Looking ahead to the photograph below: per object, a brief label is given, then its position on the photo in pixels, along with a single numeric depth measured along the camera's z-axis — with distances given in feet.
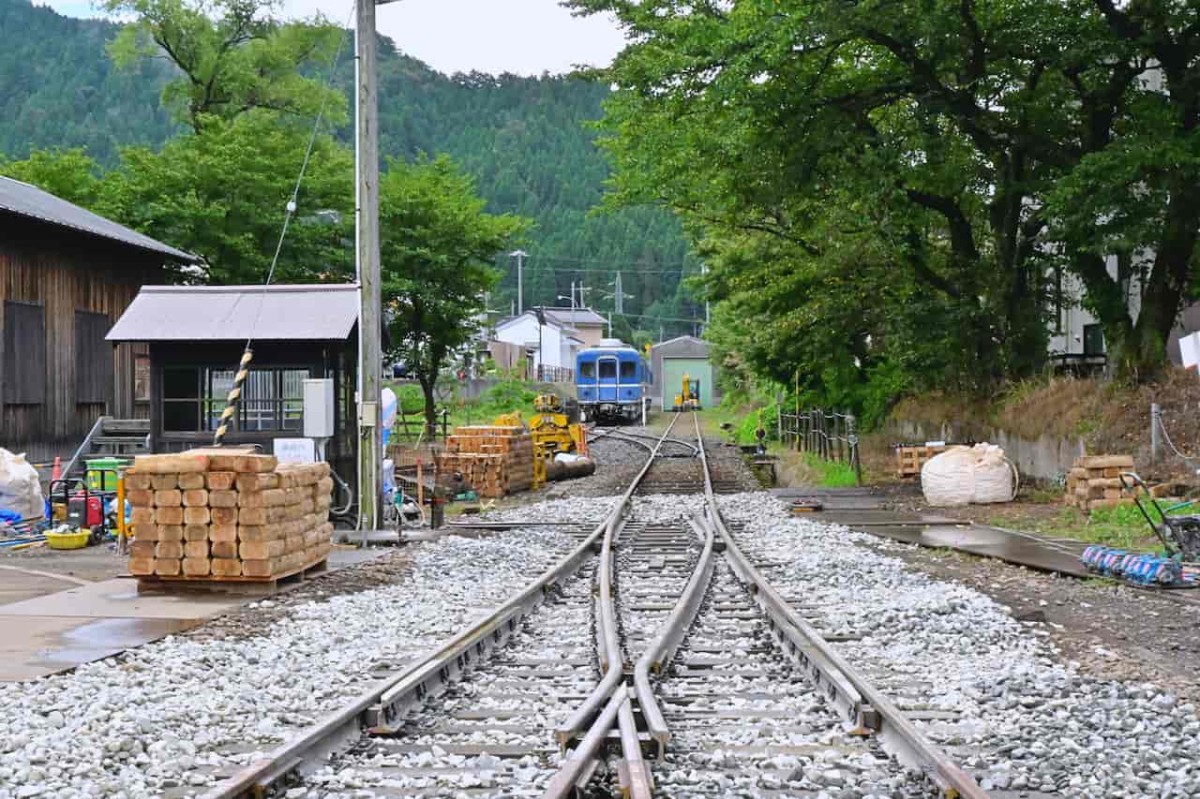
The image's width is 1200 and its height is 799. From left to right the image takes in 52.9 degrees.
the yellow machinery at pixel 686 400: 241.55
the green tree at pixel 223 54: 133.69
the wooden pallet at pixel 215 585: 33.68
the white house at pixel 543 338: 314.55
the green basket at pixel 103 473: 52.60
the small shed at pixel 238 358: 50.52
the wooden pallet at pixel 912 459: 74.43
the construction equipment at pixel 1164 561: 31.78
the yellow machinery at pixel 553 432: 89.28
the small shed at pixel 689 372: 273.13
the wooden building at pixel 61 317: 68.39
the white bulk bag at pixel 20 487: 51.67
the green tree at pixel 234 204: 99.04
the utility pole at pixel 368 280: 46.37
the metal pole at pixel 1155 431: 53.31
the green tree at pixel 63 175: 103.09
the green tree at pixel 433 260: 110.73
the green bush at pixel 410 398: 162.71
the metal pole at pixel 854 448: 76.23
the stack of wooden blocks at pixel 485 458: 71.51
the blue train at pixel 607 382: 175.94
